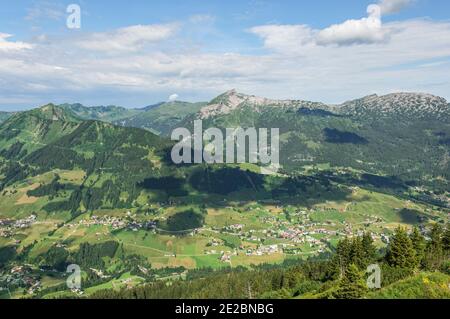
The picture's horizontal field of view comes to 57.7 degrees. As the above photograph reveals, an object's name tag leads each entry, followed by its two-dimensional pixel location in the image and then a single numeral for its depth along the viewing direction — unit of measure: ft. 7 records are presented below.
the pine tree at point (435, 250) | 370.86
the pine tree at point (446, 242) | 413.30
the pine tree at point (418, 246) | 375.04
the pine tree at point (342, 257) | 415.44
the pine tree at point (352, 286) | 273.13
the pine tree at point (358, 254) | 401.49
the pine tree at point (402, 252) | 363.35
